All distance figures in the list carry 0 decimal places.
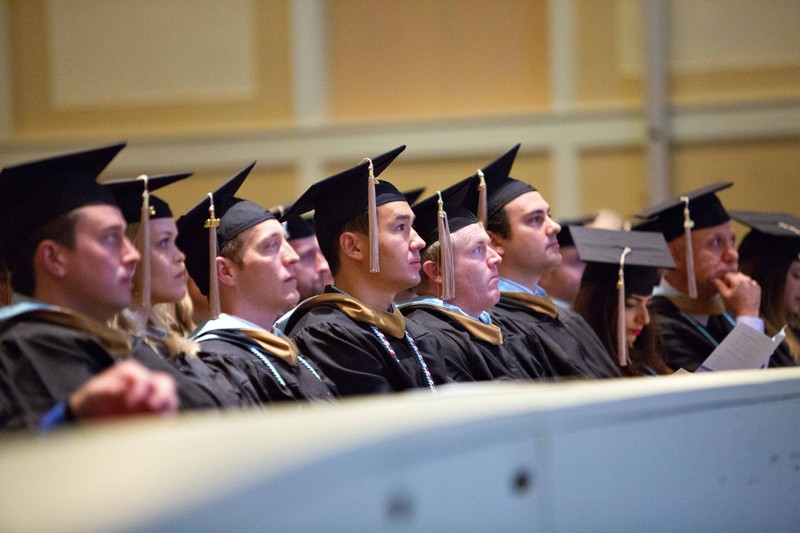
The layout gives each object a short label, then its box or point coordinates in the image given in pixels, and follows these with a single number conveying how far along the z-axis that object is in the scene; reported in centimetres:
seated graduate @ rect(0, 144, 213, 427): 484
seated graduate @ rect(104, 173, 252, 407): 613
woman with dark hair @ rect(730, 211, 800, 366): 1089
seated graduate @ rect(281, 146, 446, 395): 724
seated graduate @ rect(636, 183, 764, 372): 1004
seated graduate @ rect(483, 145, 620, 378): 903
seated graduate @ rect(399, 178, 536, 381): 798
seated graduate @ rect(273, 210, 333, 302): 1009
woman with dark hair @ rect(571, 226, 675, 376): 941
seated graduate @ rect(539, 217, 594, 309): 1238
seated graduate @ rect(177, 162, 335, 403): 686
